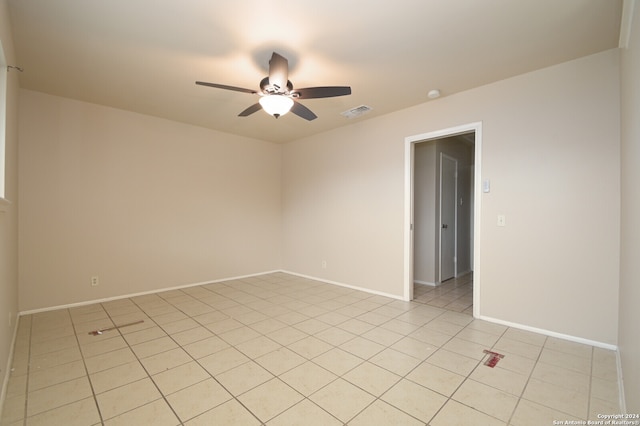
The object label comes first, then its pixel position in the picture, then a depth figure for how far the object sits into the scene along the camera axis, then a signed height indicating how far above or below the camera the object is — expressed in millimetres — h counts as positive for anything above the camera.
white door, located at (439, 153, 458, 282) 4891 -21
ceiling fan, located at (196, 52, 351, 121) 2369 +1038
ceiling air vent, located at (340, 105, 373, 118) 3775 +1404
